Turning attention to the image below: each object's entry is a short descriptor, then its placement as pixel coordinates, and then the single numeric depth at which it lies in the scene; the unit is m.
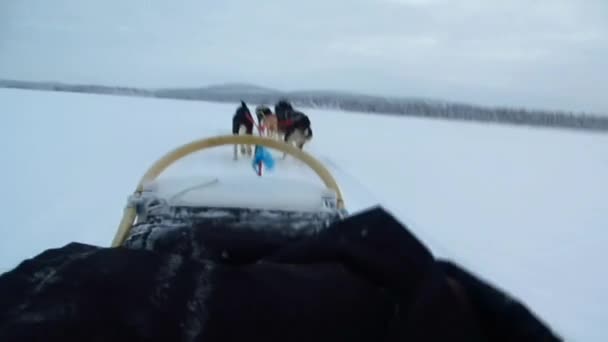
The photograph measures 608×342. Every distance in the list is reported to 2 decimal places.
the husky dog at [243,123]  4.57
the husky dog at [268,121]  4.96
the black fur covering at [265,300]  0.51
